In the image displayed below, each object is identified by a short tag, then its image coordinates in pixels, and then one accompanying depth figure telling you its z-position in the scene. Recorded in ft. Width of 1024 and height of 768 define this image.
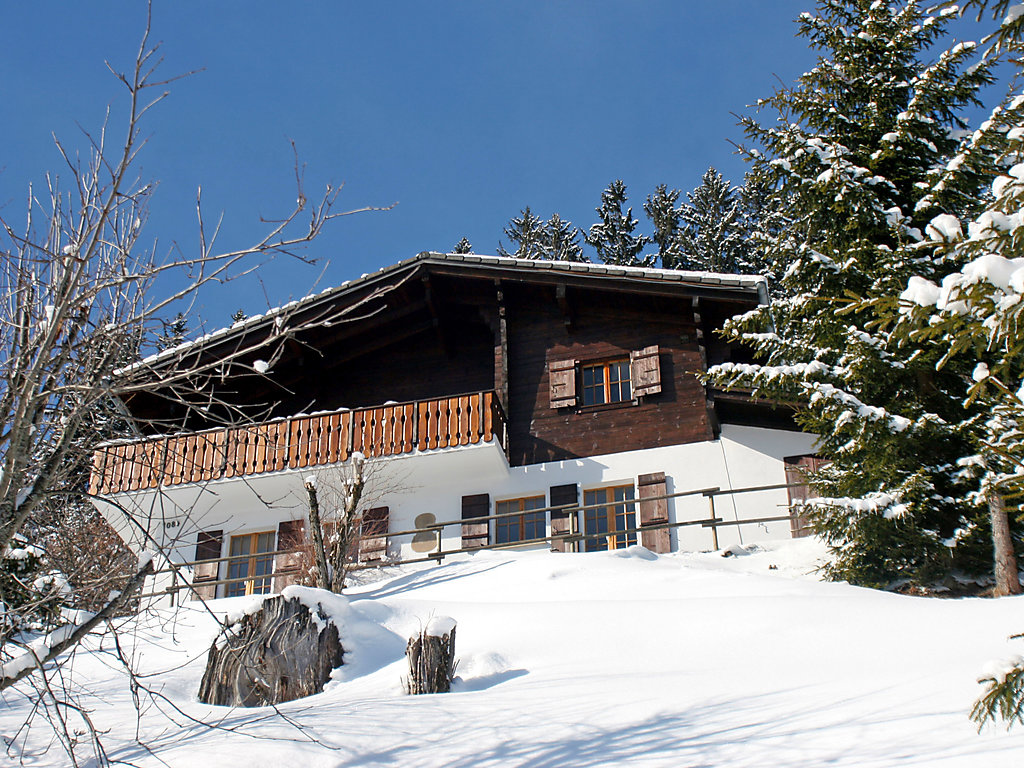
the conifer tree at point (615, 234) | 105.19
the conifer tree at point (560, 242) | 103.30
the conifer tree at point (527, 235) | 106.16
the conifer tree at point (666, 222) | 101.14
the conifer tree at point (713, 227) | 94.84
